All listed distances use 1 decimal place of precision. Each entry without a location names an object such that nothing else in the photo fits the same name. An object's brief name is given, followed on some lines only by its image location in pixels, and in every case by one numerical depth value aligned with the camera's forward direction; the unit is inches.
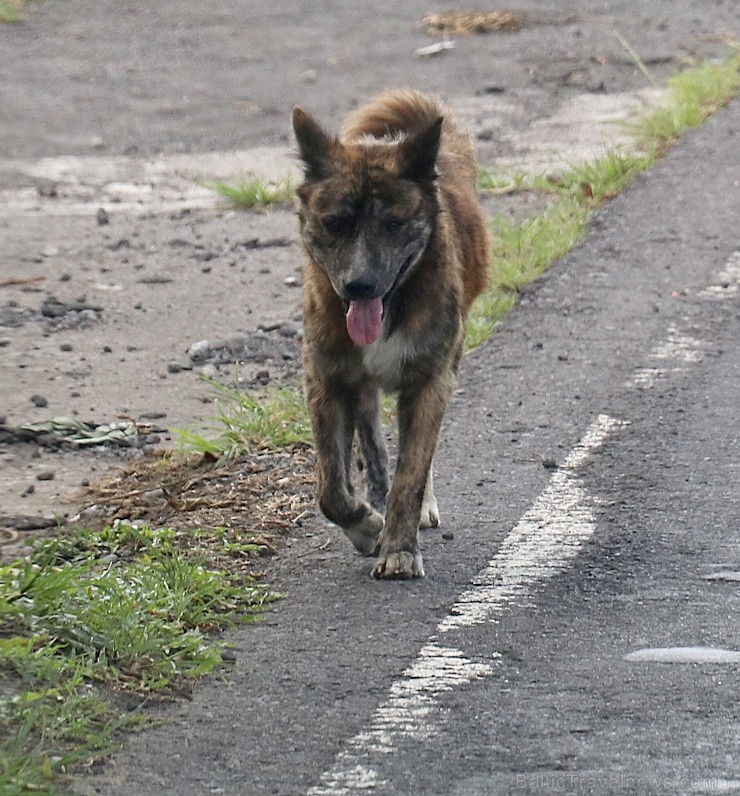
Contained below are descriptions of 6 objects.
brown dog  449.7
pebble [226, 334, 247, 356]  663.1
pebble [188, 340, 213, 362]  655.8
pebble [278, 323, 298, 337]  679.7
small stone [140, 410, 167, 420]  592.4
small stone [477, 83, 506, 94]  1065.3
